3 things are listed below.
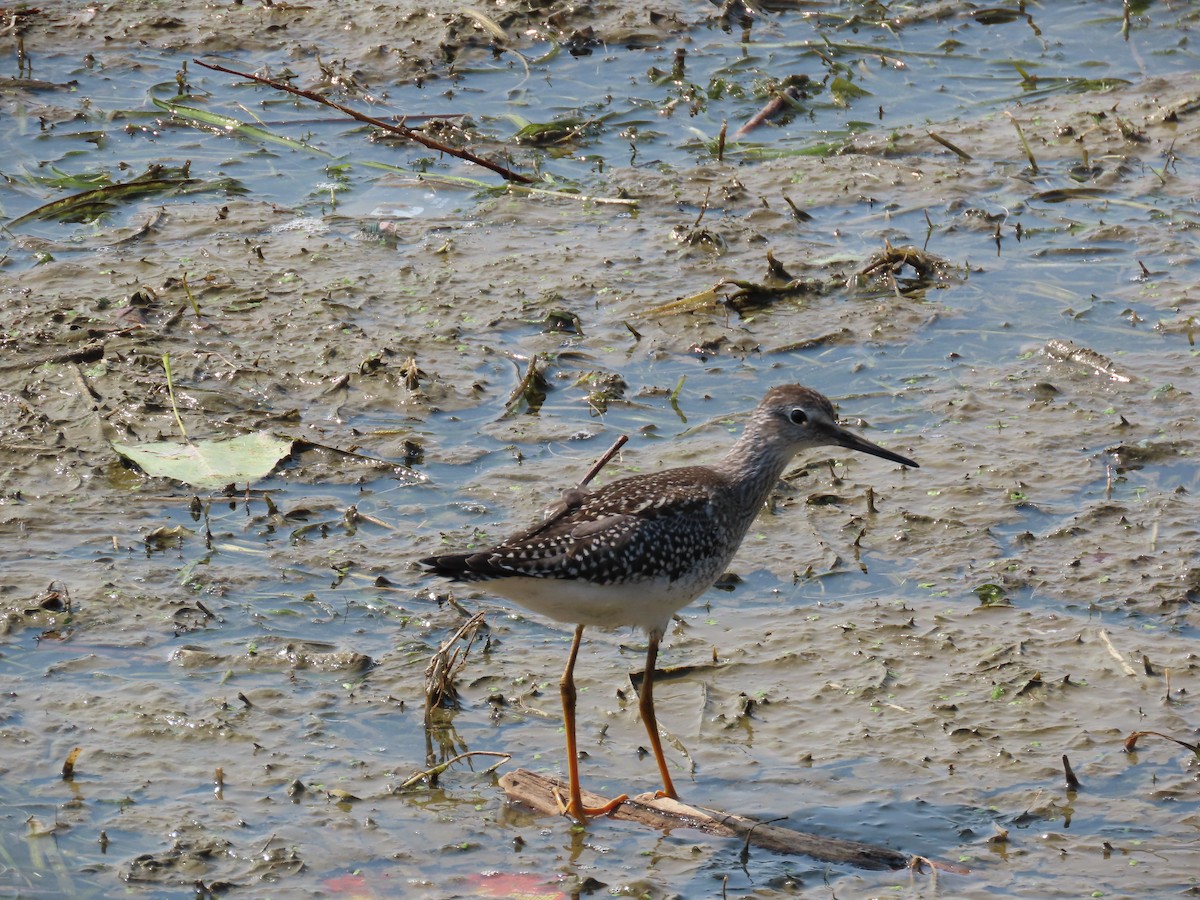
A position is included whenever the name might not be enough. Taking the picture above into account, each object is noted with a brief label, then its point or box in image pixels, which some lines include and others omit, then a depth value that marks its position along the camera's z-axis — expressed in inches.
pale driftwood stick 485.4
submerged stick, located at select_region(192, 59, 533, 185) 889.5
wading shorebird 503.2
